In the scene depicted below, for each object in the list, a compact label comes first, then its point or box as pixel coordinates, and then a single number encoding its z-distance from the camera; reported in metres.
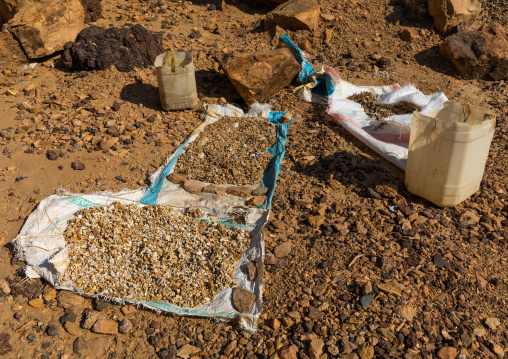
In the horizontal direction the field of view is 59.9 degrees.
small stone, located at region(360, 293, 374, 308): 2.49
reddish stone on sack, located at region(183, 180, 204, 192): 3.43
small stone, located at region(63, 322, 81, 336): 2.47
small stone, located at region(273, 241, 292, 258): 2.87
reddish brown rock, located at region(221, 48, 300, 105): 4.49
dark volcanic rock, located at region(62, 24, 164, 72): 5.06
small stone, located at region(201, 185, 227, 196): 3.38
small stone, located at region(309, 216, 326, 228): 3.08
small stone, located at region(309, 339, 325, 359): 2.27
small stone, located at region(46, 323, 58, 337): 2.46
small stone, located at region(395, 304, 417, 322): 2.42
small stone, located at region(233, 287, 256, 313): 2.52
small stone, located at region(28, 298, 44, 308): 2.61
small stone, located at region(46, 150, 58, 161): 3.76
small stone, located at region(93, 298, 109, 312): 2.59
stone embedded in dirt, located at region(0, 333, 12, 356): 2.38
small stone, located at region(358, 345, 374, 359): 2.25
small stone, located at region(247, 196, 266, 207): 3.27
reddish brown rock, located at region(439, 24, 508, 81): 4.82
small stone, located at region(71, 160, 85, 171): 3.67
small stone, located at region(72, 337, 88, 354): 2.39
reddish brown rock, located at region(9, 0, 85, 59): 5.17
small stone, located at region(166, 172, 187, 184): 3.51
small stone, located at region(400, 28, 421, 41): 5.53
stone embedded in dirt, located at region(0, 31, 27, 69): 5.16
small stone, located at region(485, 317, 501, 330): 2.36
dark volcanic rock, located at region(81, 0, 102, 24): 6.05
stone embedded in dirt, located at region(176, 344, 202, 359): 2.34
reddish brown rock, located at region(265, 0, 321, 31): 5.51
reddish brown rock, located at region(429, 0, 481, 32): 5.41
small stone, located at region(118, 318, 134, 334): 2.47
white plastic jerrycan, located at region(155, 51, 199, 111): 4.27
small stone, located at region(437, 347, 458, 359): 2.22
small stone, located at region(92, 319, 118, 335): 2.46
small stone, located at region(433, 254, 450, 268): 2.71
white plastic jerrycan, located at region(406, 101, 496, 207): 2.86
